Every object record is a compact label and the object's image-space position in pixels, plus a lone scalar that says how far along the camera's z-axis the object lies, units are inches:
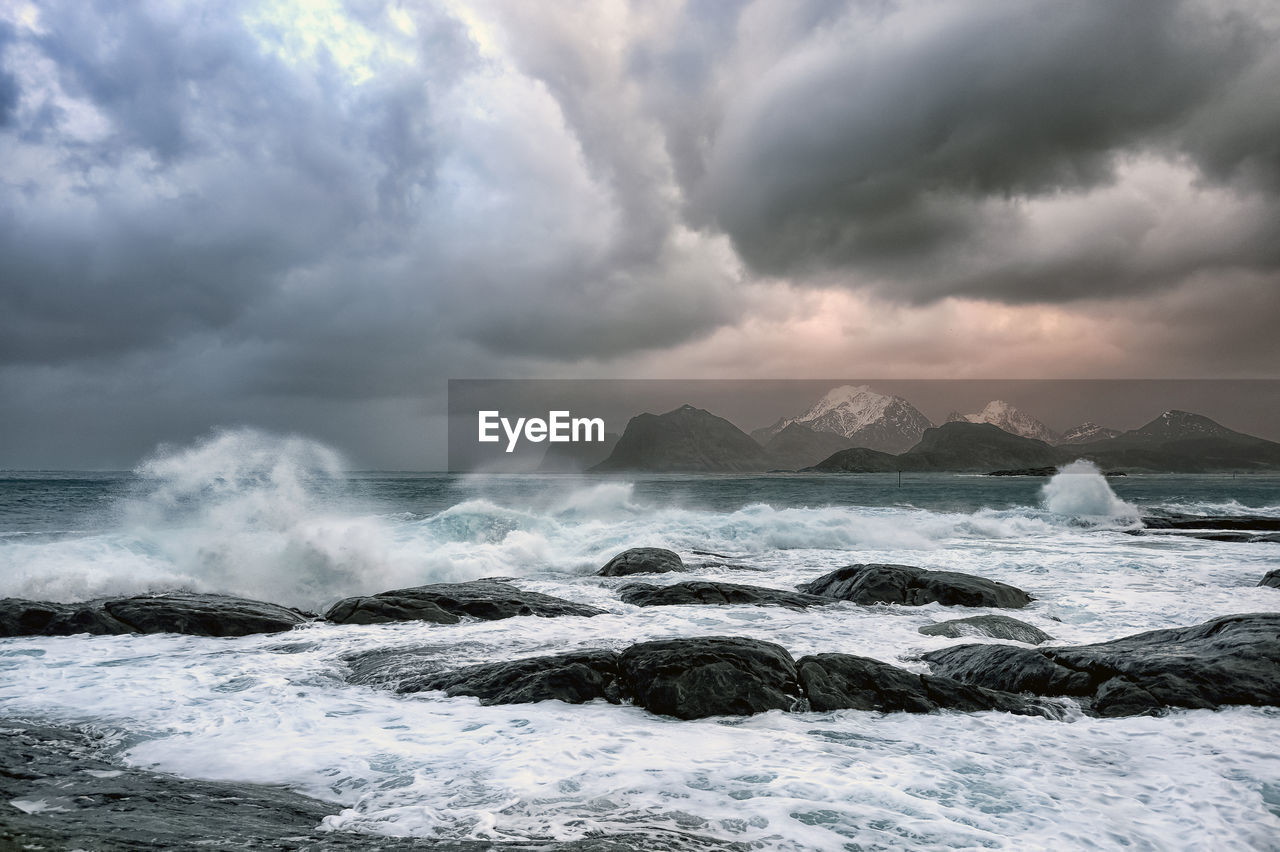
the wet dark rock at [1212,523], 1246.7
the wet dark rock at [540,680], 273.4
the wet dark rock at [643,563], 671.1
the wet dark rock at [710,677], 258.7
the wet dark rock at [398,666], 301.0
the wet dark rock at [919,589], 506.3
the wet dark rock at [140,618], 390.0
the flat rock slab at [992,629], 389.4
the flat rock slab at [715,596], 500.1
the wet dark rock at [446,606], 443.8
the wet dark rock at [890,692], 262.2
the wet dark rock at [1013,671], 277.0
